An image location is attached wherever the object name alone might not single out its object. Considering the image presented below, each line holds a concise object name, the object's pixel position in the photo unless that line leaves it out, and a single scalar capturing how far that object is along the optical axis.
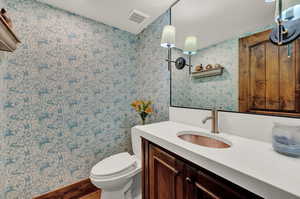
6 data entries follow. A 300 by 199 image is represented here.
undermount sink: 0.79
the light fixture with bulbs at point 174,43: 1.15
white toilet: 1.08
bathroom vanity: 0.38
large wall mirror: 0.66
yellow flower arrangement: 1.56
